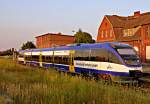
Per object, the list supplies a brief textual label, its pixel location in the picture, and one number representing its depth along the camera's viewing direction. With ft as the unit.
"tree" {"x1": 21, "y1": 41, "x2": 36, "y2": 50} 186.76
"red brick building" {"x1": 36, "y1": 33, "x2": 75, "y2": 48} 191.96
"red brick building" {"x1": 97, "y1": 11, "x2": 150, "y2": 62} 87.23
